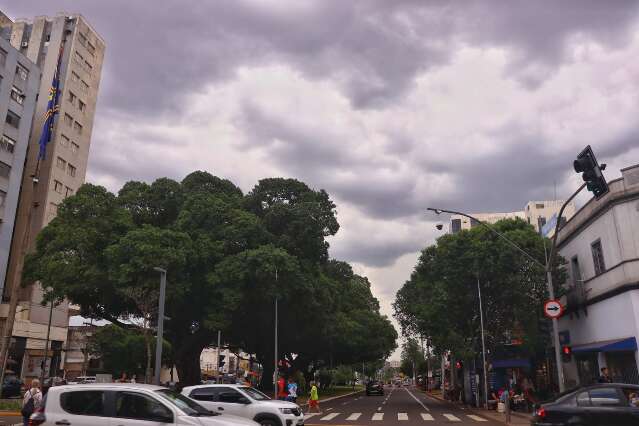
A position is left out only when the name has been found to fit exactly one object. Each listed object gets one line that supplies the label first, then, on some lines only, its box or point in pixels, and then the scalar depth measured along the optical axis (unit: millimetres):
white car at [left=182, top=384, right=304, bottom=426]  14336
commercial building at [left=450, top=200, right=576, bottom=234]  97375
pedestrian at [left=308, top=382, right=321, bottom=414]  27328
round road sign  18172
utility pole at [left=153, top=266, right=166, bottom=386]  25031
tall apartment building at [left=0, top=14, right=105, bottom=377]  52531
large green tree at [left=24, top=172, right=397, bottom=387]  30828
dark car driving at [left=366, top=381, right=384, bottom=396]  57375
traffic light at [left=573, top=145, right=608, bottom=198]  13609
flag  35562
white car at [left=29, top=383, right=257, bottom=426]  8078
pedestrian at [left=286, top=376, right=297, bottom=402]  24328
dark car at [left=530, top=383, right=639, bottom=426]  11500
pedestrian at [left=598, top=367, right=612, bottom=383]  18008
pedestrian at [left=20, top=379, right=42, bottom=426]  13312
